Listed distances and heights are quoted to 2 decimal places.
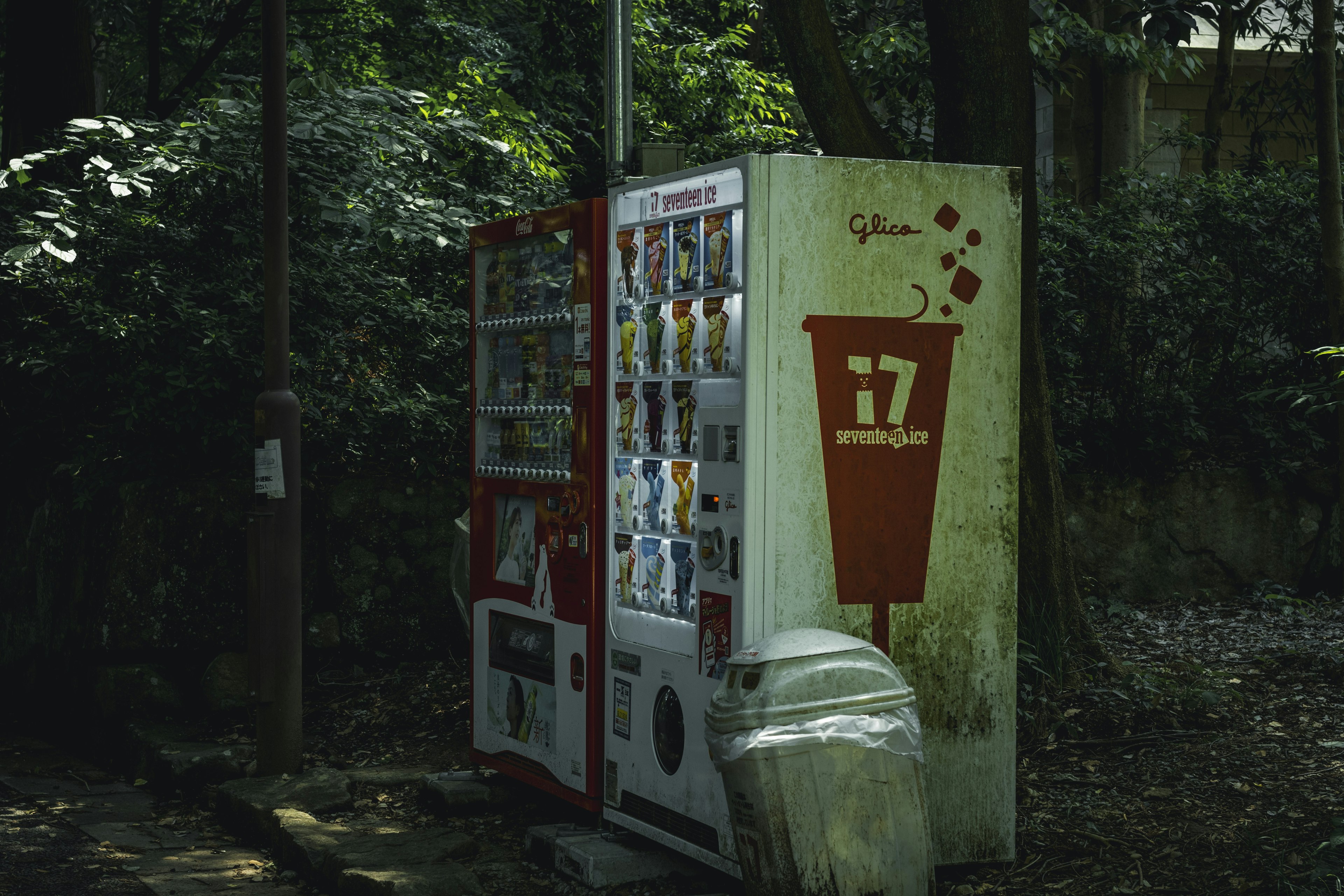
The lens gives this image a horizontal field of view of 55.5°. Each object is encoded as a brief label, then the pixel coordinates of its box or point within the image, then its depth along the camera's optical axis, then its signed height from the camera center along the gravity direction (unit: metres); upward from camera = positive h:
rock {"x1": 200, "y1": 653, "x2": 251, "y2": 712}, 7.94 -1.51
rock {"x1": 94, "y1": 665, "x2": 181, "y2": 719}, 7.80 -1.53
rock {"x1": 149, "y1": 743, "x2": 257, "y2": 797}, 6.79 -1.73
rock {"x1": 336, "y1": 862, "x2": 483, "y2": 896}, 4.82 -1.70
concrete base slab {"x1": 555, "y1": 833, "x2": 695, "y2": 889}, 4.93 -1.64
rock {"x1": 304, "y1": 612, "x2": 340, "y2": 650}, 8.48 -1.26
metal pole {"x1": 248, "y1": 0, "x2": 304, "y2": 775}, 6.59 -0.35
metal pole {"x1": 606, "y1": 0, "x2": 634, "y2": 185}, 6.32 +1.82
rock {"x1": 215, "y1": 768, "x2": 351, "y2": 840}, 6.01 -1.71
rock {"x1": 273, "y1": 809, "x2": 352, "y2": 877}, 5.39 -1.74
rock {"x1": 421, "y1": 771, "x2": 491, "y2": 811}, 6.03 -1.66
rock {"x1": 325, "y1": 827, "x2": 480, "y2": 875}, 5.16 -1.70
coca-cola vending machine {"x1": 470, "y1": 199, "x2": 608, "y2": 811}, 5.39 -0.25
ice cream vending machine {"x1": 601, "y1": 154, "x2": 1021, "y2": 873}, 4.54 -0.04
